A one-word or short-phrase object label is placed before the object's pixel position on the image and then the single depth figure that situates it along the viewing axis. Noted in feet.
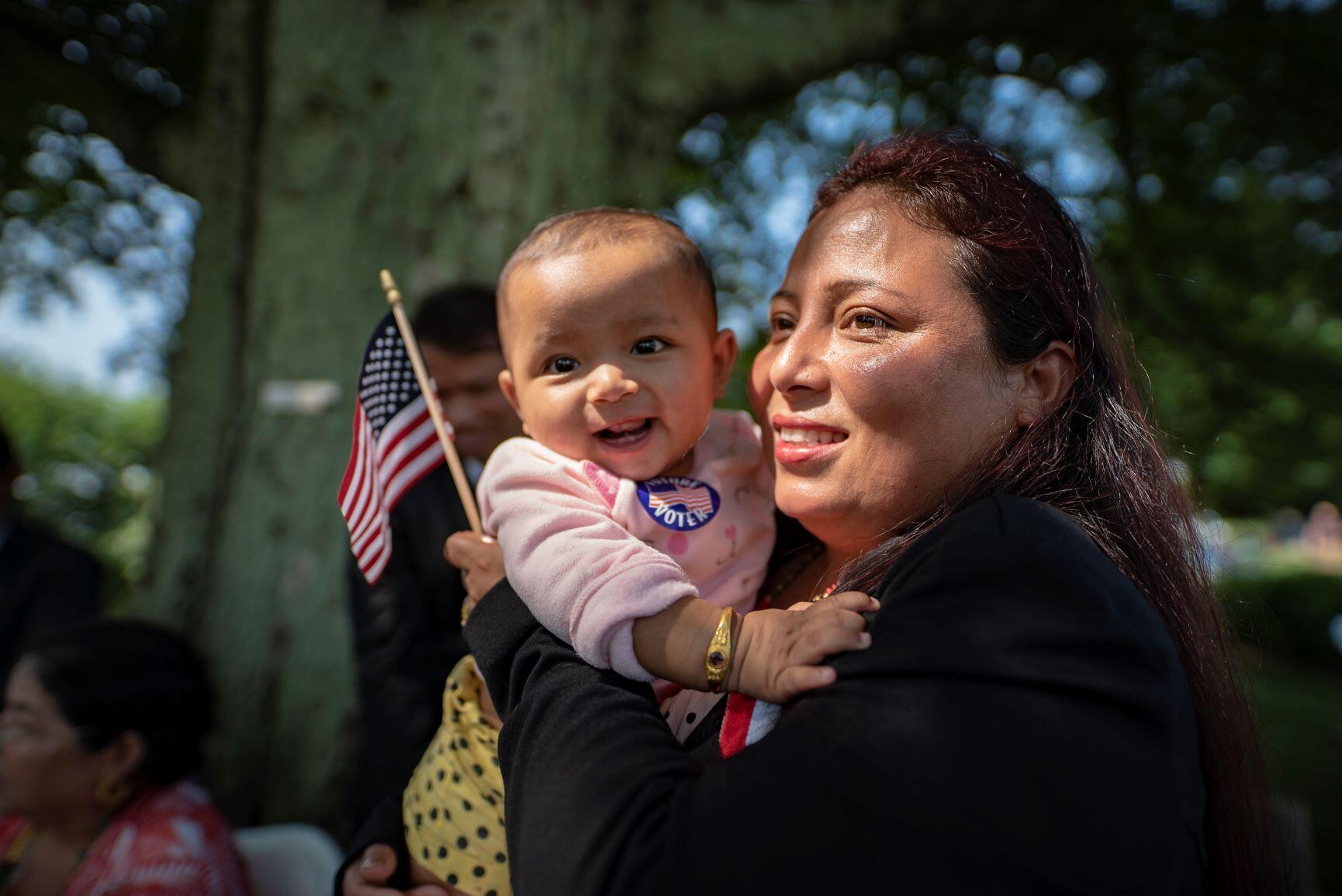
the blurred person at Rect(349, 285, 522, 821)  9.07
